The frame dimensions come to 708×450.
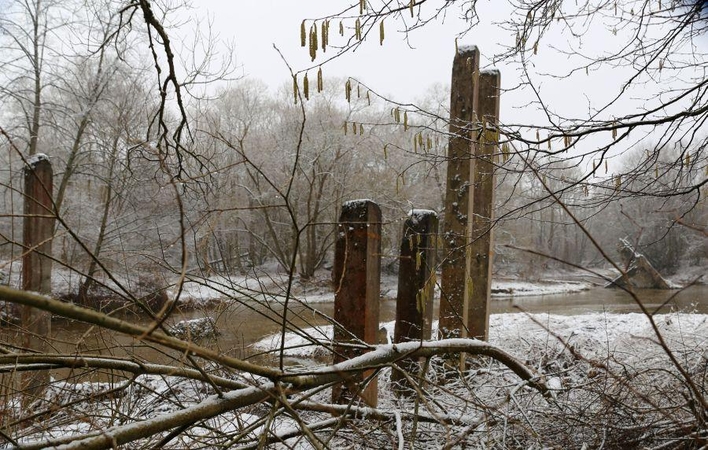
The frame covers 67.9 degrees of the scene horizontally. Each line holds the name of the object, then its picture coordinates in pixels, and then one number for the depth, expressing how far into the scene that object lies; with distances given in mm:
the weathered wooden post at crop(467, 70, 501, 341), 6172
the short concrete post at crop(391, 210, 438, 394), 5156
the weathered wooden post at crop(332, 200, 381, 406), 4020
